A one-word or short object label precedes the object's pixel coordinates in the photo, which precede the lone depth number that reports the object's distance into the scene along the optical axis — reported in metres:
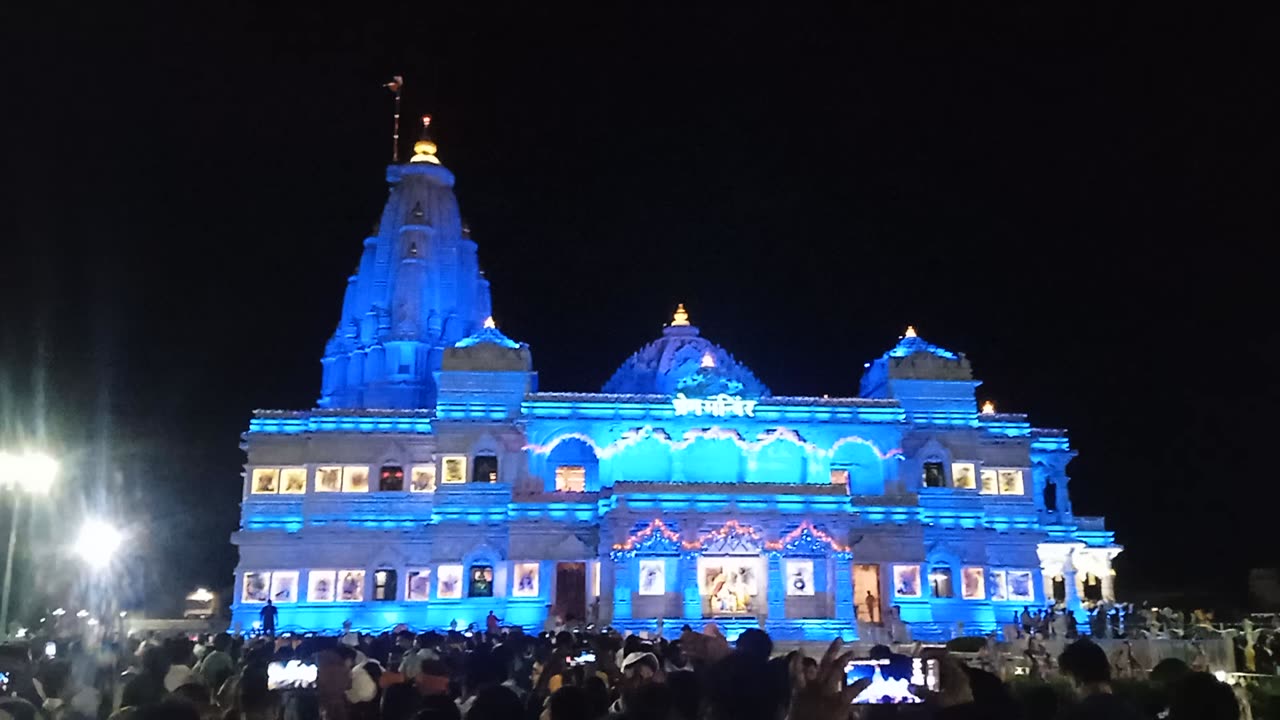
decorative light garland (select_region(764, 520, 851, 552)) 48.22
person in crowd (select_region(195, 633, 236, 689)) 13.20
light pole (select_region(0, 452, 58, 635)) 32.78
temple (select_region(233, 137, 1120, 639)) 48.12
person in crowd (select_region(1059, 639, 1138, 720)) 9.81
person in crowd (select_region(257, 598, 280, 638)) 42.56
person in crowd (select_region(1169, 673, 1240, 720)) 8.52
